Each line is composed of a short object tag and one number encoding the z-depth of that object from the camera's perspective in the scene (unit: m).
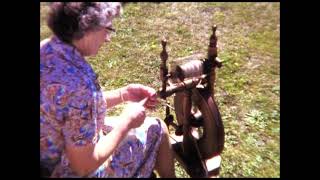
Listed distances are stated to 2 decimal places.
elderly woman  1.58
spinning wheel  2.02
